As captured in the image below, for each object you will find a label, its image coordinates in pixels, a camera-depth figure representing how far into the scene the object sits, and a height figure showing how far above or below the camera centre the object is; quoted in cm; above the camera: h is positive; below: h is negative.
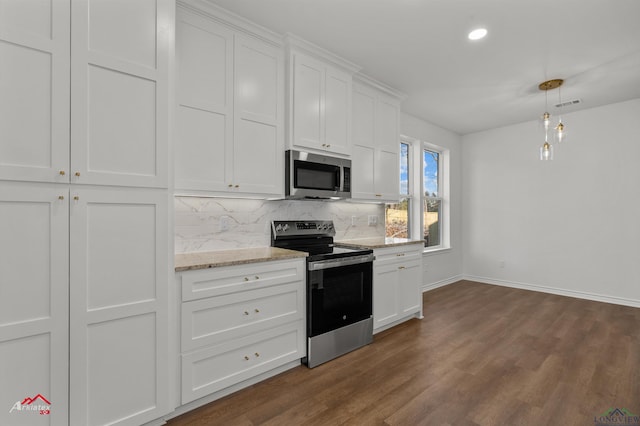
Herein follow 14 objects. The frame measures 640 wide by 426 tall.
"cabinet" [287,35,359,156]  273 +111
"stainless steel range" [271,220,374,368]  251 -69
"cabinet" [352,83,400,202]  340 +82
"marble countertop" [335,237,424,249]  306 -31
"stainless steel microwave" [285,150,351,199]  273 +37
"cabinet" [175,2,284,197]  221 +84
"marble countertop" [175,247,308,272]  196 -31
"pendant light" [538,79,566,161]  328 +108
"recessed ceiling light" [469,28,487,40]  254 +153
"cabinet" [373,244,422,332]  313 -77
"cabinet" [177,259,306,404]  193 -76
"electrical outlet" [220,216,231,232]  263 -7
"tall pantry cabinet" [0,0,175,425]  137 +3
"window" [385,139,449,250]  481 +28
